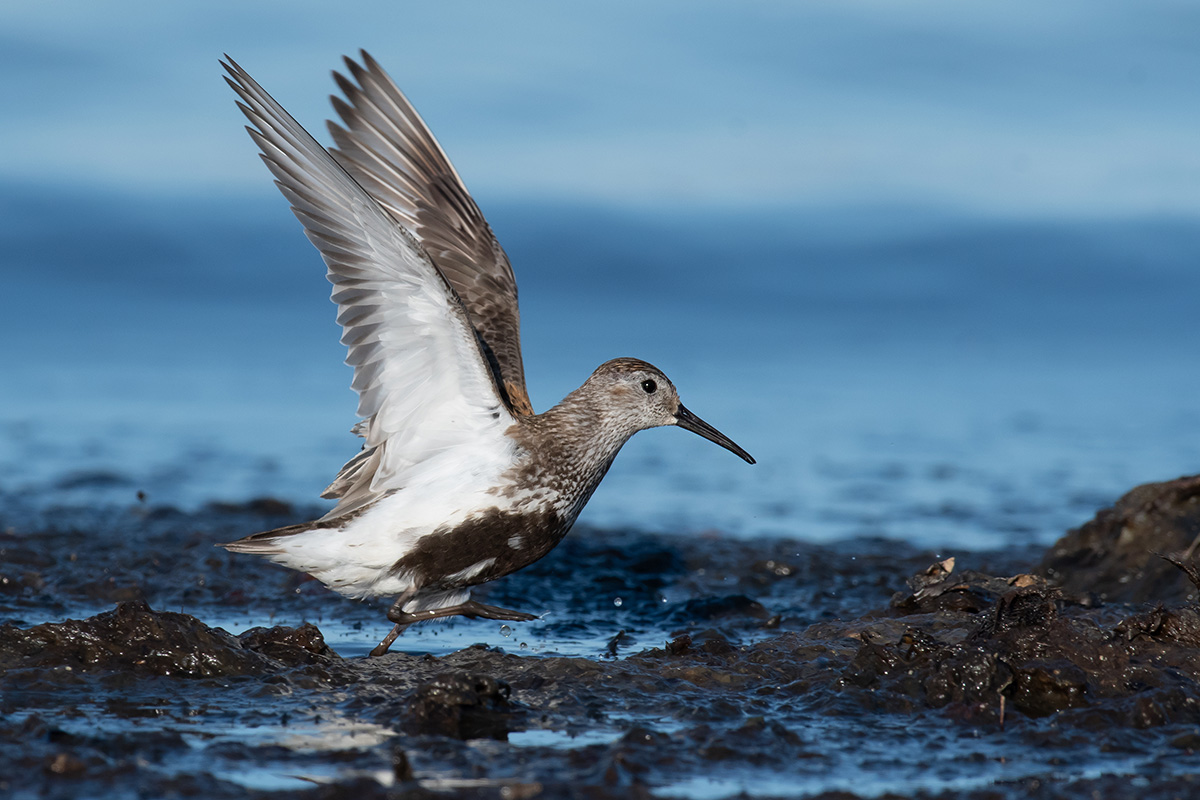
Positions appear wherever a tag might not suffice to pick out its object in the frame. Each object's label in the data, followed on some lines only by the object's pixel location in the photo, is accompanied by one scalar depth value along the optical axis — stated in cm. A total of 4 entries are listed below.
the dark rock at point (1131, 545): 1362
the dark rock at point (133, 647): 972
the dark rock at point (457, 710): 852
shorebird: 1068
